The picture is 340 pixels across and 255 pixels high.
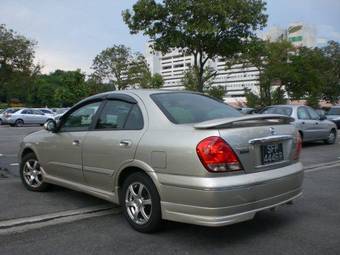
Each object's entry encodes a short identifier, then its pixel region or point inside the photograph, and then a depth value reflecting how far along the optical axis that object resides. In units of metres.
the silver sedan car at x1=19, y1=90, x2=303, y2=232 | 4.27
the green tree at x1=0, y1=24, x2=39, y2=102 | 42.50
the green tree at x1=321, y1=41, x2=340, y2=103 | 55.61
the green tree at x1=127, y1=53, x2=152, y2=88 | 50.09
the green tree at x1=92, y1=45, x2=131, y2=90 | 49.50
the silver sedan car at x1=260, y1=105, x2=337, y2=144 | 14.41
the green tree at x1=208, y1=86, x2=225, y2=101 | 50.88
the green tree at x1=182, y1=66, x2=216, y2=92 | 48.07
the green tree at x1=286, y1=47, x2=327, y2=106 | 37.72
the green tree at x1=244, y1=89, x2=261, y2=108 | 42.77
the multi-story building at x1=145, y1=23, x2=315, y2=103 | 83.00
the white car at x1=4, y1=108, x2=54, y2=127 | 32.98
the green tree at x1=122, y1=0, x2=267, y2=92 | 19.94
